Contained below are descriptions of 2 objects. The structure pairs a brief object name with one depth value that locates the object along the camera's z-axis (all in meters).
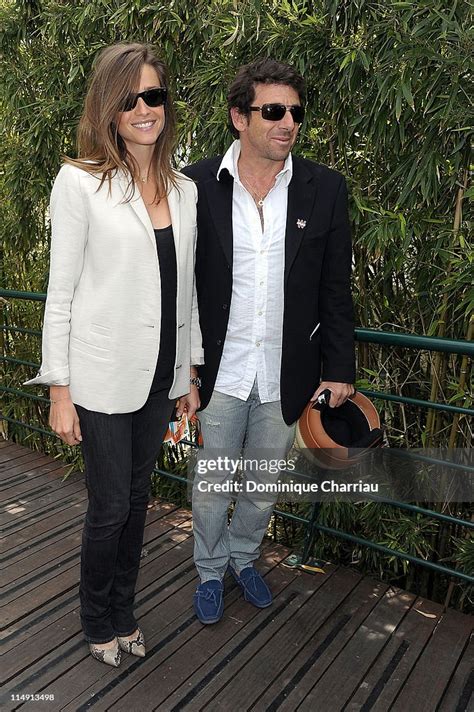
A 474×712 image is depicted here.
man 1.92
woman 1.60
